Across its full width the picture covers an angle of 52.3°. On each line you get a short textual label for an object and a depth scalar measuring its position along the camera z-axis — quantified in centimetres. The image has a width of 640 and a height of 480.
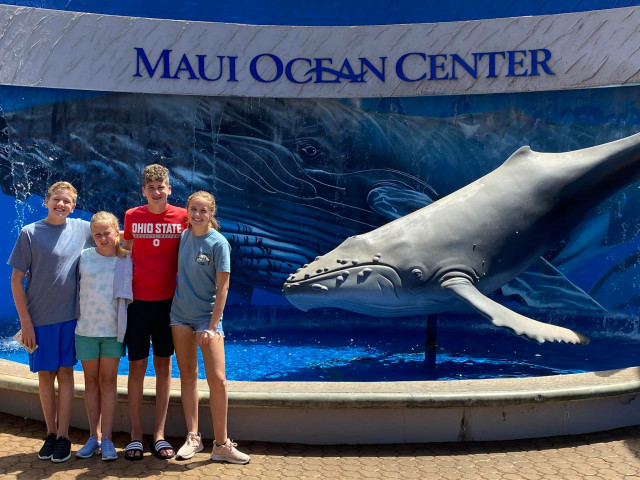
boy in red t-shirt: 545
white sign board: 1368
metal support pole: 961
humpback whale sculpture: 797
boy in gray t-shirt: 530
